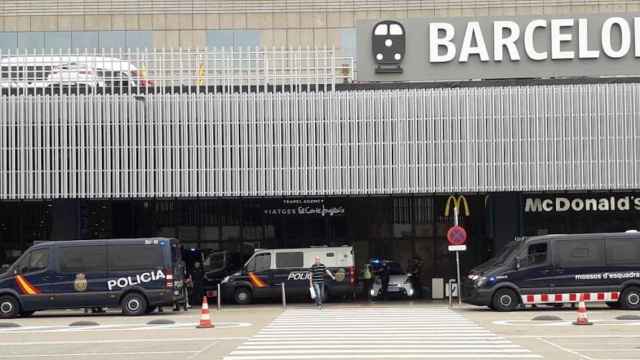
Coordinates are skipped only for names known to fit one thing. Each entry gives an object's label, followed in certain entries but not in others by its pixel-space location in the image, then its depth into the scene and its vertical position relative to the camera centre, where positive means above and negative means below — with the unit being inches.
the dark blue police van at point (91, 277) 1171.9 -58.7
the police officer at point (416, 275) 1545.3 -85.9
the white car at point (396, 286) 1490.9 -97.8
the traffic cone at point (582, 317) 941.8 -92.9
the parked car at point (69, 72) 1381.6 +190.6
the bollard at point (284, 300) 1336.1 -102.0
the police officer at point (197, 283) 1489.9 -87.3
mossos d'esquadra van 1168.8 -68.3
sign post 1300.4 -29.4
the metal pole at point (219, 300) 1334.9 -99.0
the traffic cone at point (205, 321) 964.6 -89.6
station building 1363.2 +110.7
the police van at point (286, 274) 1438.2 -74.1
